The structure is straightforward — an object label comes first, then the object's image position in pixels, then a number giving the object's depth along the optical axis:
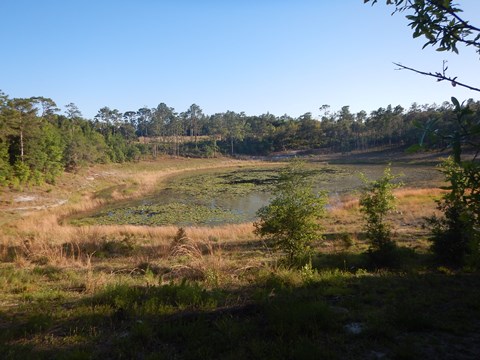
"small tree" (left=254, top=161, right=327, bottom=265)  10.48
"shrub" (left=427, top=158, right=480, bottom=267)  9.05
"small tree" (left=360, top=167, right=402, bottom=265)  9.98
